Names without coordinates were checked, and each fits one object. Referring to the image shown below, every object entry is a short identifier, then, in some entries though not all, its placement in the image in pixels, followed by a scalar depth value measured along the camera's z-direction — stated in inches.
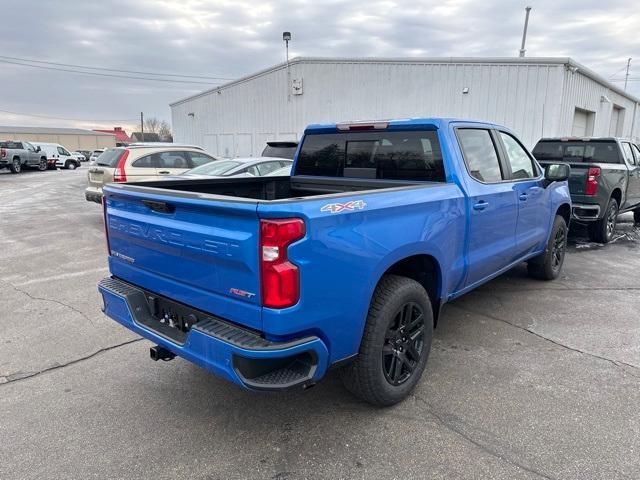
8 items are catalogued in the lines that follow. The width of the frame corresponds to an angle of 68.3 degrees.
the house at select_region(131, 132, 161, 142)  3319.6
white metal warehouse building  568.7
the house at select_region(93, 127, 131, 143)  4568.9
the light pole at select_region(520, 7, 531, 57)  909.8
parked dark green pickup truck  313.9
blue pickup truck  94.7
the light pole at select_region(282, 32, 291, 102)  730.2
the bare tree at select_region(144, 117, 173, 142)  4355.3
